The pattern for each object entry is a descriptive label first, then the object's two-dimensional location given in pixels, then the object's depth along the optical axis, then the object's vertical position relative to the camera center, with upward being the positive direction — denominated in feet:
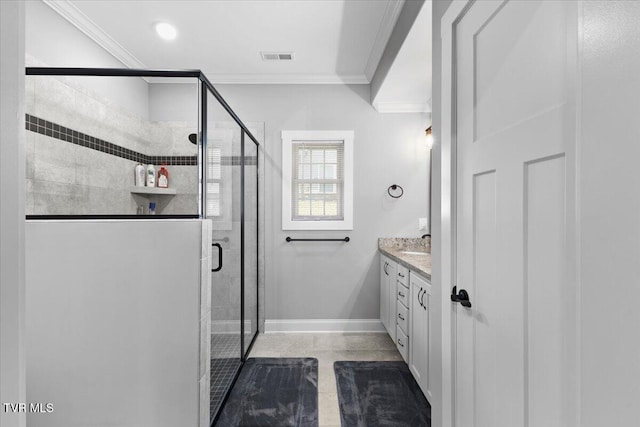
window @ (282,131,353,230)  10.87 +1.19
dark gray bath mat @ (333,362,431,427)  6.16 -3.88
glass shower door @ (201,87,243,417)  5.88 -0.46
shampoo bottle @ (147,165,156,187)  5.11 +0.56
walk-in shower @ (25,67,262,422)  5.20 +1.05
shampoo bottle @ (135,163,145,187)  5.17 +0.59
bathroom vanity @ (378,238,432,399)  6.16 -1.97
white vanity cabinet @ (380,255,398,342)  8.83 -2.34
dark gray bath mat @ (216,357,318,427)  6.15 -3.91
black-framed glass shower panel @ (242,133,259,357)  8.79 -0.73
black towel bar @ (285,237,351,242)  10.83 -0.85
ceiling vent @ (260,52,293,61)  9.39 +4.72
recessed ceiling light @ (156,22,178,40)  8.02 +4.71
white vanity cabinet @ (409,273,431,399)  6.05 -2.34
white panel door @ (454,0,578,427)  2.43 +0.03
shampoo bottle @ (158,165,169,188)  5.15 +0.56
